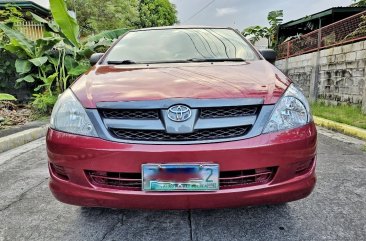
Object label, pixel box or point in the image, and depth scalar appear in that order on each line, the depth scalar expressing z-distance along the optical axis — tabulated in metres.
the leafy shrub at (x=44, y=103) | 6.29
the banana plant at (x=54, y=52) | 6.33
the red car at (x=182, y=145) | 1.69
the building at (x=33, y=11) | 10.71
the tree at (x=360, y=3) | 11.25
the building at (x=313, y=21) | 10.38
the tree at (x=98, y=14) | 20.89
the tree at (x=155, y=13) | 27.34
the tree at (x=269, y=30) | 14.70
